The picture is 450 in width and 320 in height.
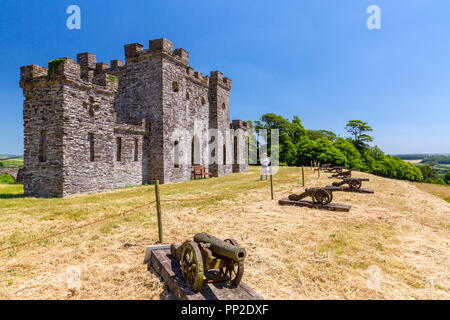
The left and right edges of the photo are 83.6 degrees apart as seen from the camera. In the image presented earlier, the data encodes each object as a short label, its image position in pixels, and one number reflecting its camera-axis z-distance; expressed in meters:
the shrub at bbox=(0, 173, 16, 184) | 19.78
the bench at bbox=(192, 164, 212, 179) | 19.86
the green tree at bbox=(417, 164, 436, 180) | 78.75
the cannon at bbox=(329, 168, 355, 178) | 15.88
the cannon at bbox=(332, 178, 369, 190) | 12.33
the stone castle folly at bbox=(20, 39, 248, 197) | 11.77
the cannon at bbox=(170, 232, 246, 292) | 3.22
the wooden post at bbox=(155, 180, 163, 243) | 5.53
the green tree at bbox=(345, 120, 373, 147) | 51.69
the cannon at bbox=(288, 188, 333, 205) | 8.76
